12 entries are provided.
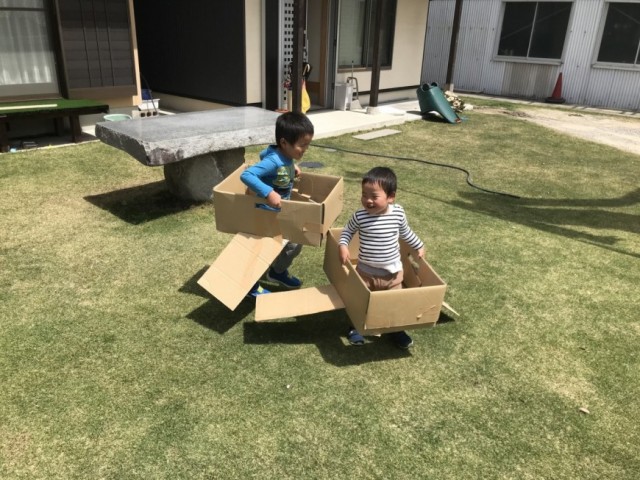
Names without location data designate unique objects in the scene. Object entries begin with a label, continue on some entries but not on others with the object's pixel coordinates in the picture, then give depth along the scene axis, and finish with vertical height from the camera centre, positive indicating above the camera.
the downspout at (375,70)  11.00 -0.54
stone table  4.81 -0.99
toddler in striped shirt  3.13 -1.19
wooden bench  7.12 -1.09
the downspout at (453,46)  13.77 +0.04
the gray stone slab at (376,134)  9.58 -1.65
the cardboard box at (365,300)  2.96 -1.51
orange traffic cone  16.30 -1.29
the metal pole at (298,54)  8.41 -0.20
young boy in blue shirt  3.40 -0.83
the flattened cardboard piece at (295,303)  3.27 -1.62
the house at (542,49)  15.52 +0.07
